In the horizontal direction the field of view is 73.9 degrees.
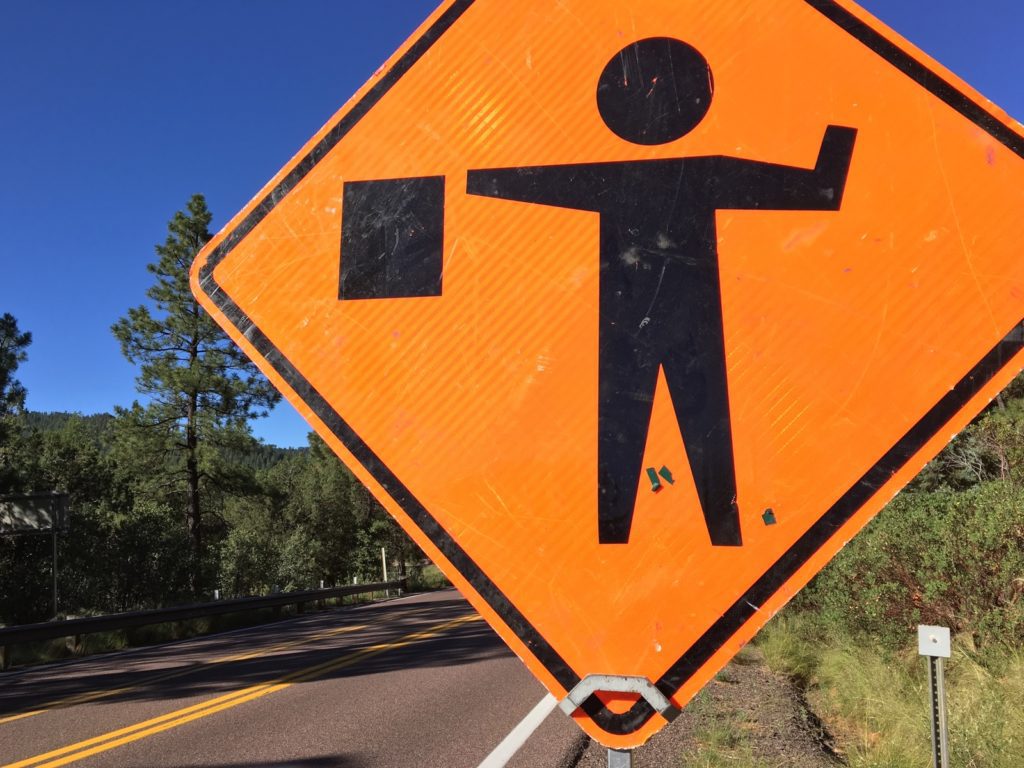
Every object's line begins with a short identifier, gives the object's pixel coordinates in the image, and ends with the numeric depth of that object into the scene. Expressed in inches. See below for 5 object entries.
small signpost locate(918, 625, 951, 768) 58.2
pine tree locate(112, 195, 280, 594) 1027.9
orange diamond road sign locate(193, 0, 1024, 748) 47.8
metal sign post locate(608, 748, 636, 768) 47.5
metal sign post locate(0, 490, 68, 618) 578.9
